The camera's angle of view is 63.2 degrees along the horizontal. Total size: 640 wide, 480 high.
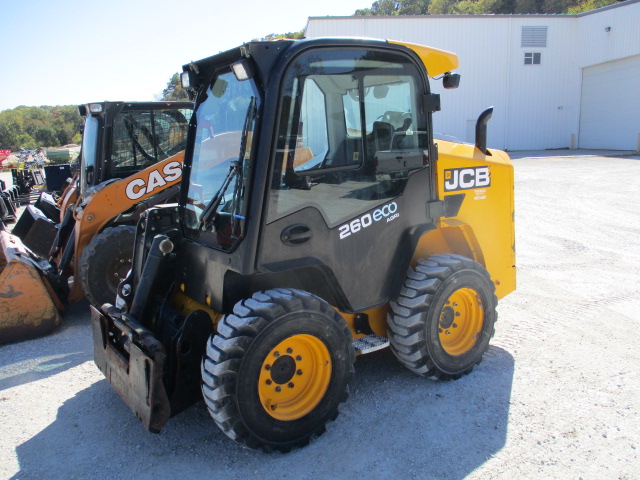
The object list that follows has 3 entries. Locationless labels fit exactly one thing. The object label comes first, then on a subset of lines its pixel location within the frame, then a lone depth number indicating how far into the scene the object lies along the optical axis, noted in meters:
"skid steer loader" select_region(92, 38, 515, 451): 2.93
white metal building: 25.92
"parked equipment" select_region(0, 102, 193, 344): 5.08
